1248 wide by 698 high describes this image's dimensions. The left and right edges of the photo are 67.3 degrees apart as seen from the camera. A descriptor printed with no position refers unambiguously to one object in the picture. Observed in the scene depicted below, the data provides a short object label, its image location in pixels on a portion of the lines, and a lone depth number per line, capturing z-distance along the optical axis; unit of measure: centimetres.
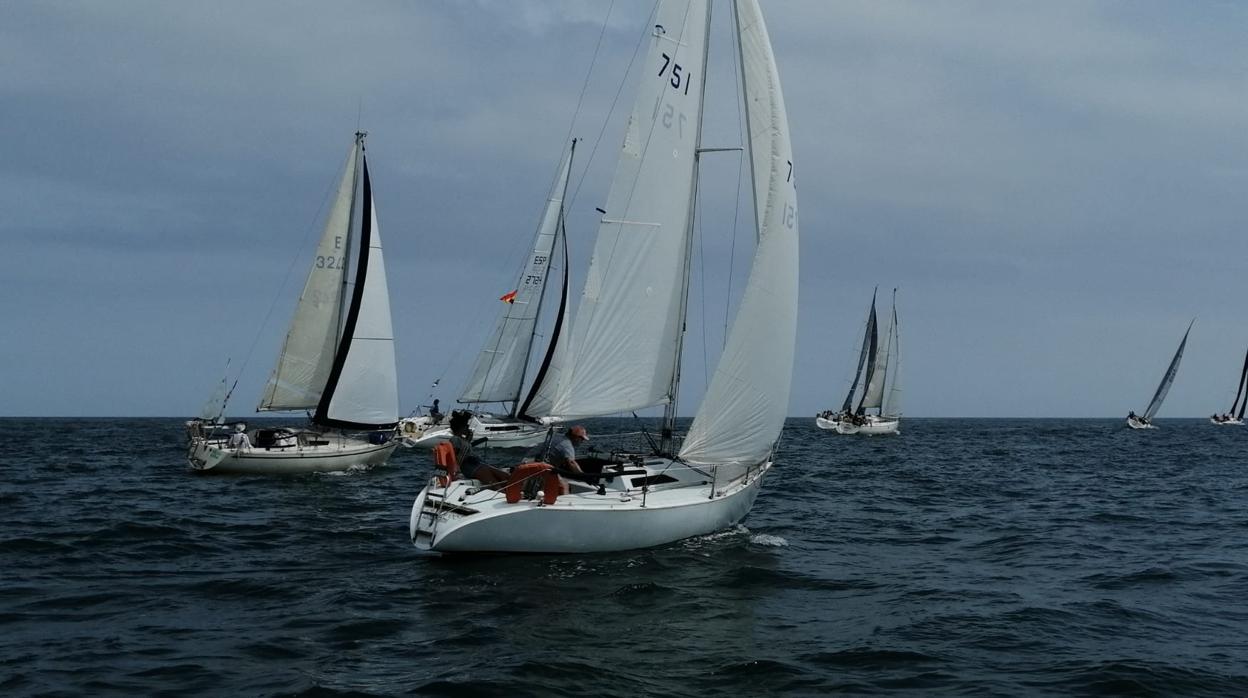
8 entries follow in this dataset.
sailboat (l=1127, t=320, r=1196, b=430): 9194
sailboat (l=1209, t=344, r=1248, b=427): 10356
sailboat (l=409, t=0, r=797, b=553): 1516
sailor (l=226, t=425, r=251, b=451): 2603
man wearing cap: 1395
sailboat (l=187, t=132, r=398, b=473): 2831
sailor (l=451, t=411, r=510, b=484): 1352
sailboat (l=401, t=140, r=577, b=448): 3941
